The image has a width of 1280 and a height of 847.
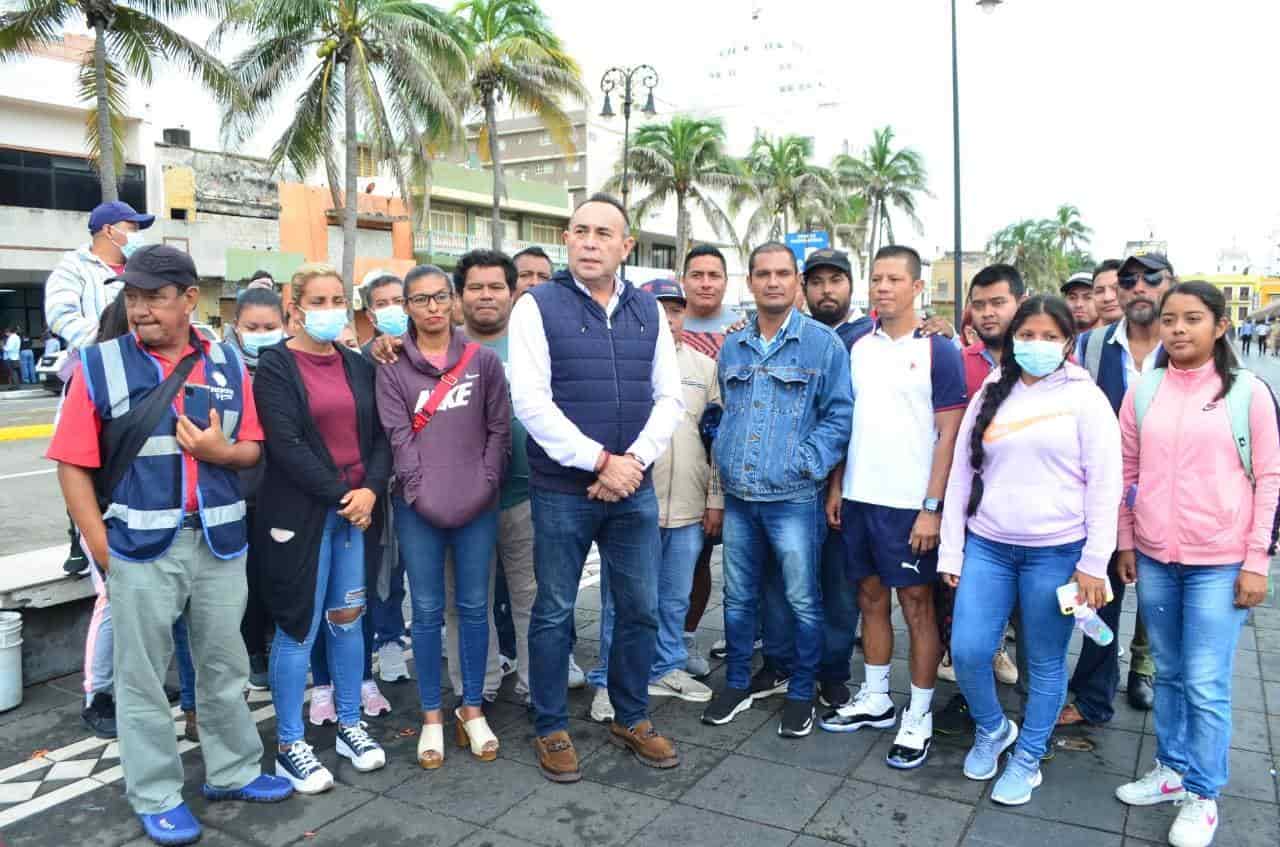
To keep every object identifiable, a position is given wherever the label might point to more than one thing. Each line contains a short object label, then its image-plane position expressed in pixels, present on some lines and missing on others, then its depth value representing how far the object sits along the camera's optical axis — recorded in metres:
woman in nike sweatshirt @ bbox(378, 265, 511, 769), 3.91
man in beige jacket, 4.62
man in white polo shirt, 4.01
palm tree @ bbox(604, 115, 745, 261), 37.31
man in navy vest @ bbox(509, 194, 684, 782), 3.77
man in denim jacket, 4.22
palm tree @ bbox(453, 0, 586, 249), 26.08
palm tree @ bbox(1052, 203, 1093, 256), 73.25
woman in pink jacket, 3.32
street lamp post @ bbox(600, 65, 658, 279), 25.03
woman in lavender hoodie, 3.49
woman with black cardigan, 3.74
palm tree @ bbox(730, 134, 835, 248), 44.88
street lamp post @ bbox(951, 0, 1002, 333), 19.39
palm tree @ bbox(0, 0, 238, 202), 16.81
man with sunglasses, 4.30
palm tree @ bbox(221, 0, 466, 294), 20.53
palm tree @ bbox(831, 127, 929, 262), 47.75
